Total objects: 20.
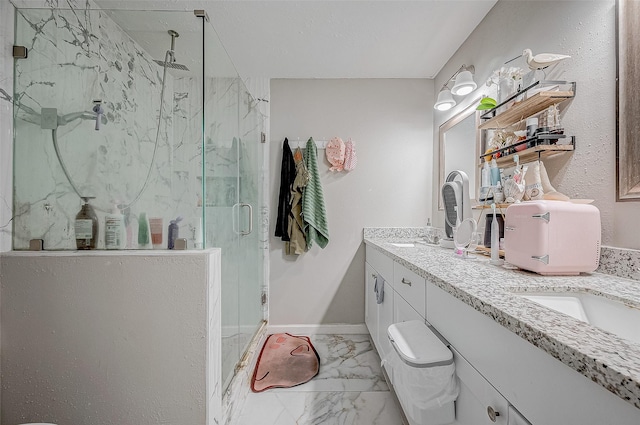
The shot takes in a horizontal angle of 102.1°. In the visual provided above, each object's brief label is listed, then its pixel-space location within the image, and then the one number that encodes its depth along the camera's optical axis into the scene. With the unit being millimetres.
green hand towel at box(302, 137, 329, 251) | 2275
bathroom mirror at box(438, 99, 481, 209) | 1749
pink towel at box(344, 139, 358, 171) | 2332
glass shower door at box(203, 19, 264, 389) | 1231
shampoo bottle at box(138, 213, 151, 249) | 1049
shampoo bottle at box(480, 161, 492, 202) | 1444
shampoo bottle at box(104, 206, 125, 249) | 1041
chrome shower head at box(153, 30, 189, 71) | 1177
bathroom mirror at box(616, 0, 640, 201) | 862
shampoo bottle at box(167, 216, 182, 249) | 1055
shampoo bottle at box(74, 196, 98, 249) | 1045
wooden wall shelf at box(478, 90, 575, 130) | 1084
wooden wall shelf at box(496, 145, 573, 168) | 1083
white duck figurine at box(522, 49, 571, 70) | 1086
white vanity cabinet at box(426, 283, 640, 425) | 399
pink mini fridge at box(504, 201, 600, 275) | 878
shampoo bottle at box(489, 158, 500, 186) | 1432
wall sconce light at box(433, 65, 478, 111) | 1625
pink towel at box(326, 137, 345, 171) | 2314
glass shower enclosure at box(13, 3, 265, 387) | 1058
